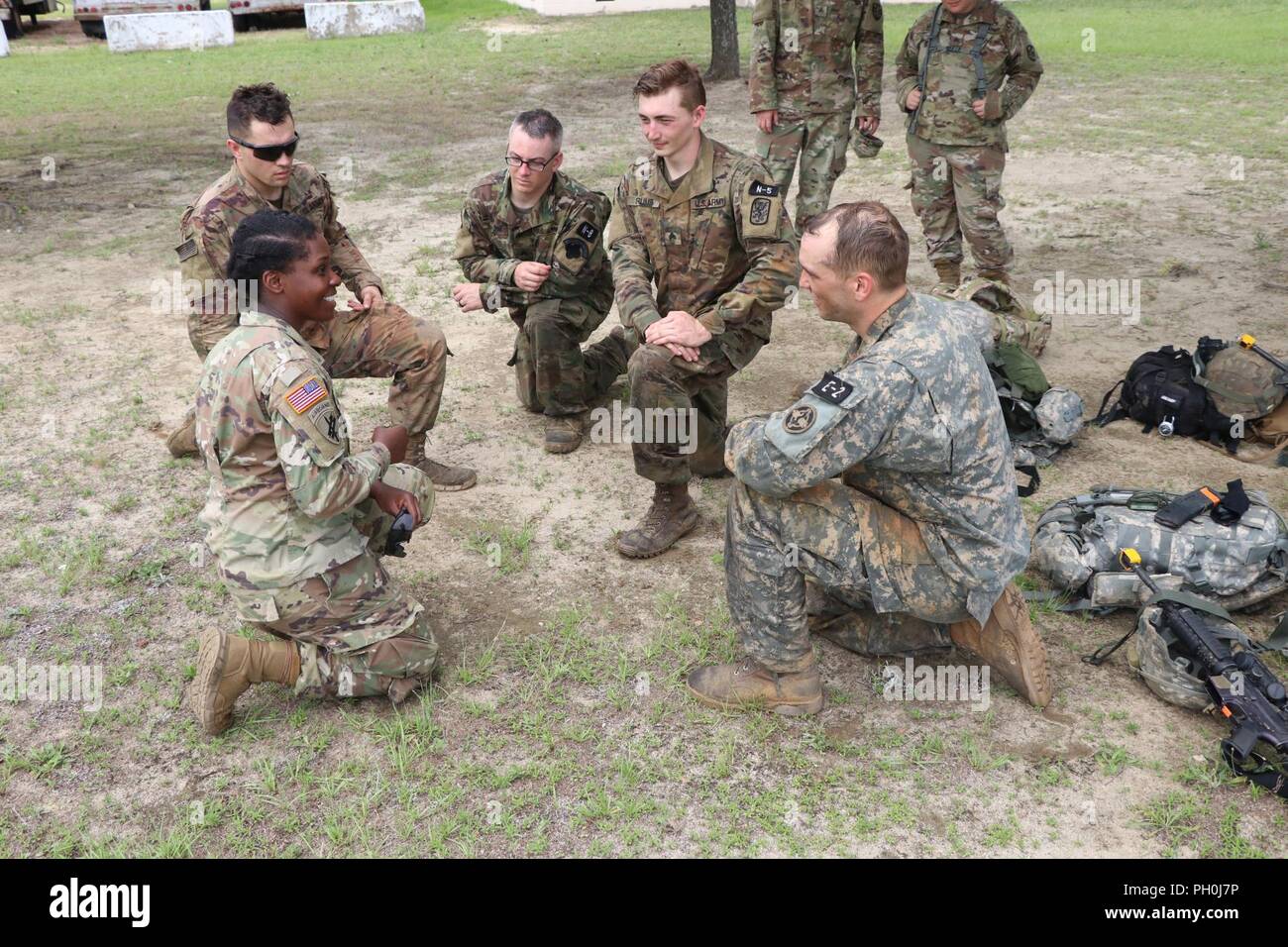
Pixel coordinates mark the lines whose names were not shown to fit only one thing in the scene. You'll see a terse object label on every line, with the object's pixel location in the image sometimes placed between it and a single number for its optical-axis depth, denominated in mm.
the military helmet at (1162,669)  3574
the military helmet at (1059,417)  5324
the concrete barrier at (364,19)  22594
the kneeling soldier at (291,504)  3383
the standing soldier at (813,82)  7156
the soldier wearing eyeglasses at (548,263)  5551
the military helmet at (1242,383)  5254
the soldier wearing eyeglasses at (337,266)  4820
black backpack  5398
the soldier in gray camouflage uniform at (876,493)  3232
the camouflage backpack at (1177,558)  4047
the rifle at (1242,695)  3248
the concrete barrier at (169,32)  21438
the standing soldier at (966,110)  6551
